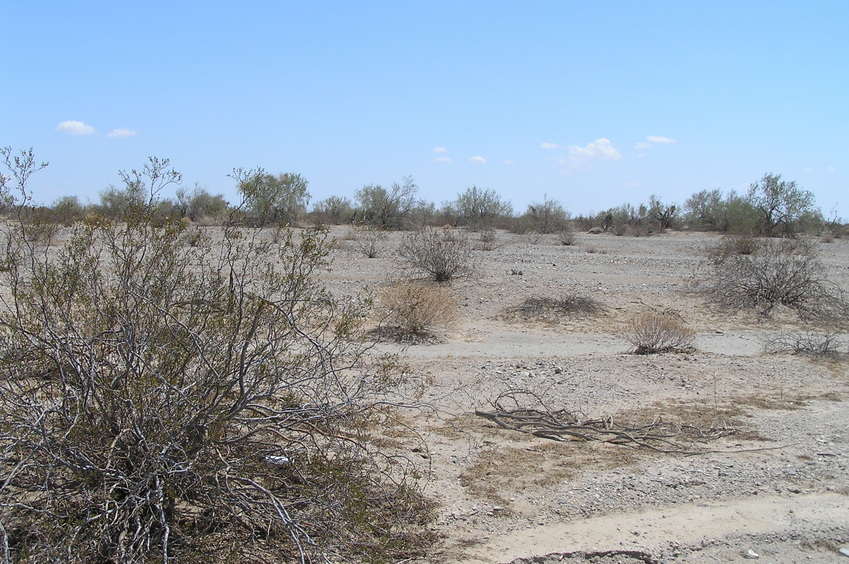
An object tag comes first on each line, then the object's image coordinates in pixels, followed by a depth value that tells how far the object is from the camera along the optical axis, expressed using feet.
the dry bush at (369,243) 82.74
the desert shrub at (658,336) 40.19
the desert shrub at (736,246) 85.36
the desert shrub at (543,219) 149.79
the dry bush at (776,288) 57.57
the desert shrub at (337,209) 145.69
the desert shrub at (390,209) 128.32
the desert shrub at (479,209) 158.85
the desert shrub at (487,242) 98.58
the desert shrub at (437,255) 63.16
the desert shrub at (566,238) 119.39
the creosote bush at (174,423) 13.11
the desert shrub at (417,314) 44.09
